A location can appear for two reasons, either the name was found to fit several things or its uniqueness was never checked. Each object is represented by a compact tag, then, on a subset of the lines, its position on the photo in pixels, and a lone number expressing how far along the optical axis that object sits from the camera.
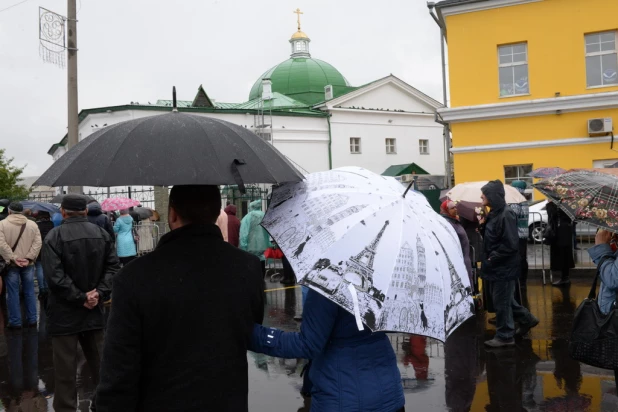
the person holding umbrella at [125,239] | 12.59
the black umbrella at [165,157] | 2.38
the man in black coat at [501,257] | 7.49
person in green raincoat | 12.58
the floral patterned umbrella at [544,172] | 11.55
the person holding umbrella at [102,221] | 9.99
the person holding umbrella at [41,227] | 11.69
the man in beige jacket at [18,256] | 9.48
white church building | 37.44
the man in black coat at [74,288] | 5.36
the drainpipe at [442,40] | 20.70
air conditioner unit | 18.50
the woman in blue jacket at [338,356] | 2.89
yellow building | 18.89
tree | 41.28
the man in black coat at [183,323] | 2.43
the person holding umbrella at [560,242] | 12.09
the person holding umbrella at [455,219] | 9.76
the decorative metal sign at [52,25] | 13.67
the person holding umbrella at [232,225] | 12.44
